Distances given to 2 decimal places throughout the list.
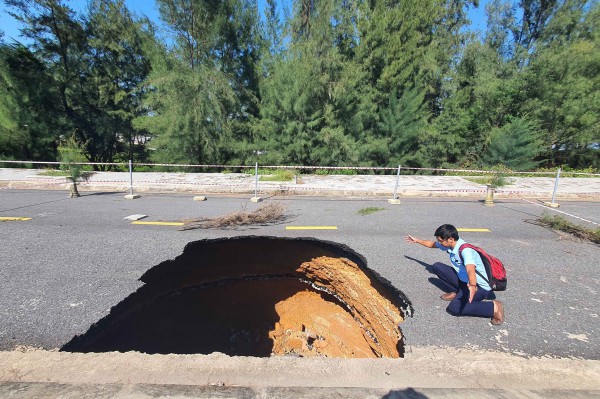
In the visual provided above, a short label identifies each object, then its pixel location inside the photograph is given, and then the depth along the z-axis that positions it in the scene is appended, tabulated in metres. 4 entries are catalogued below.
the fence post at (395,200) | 9.35
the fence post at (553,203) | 9.01
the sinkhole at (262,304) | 3.95
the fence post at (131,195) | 9.58
